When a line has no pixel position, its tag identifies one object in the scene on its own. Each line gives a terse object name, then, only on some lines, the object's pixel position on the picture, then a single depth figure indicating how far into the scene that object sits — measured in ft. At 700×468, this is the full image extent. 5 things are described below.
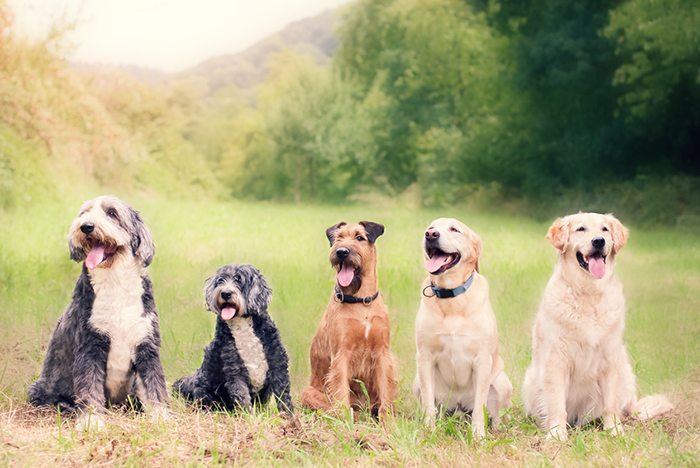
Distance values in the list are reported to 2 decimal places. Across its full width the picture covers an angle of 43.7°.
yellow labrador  16.42
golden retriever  16.66
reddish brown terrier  17.12
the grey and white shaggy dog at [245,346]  16.48
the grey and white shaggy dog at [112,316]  16.12
